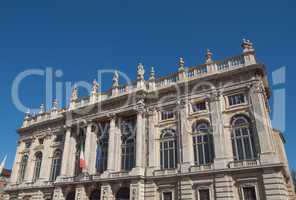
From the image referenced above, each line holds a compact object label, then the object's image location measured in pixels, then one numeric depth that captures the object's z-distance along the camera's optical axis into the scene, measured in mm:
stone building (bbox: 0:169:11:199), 53812
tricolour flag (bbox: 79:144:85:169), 28188
